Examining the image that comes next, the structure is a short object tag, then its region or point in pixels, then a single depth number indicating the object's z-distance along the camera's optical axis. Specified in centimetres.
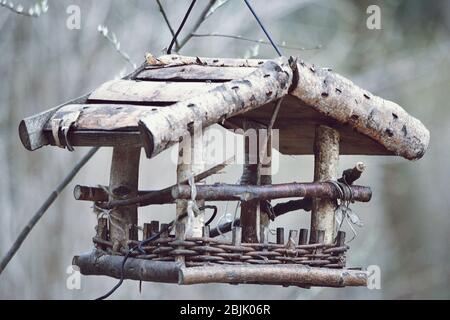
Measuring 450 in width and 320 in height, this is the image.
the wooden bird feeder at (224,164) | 509
